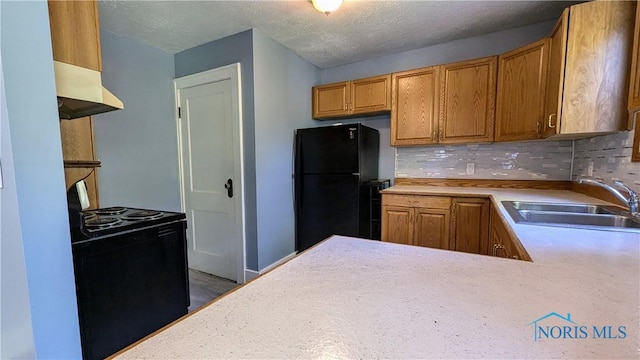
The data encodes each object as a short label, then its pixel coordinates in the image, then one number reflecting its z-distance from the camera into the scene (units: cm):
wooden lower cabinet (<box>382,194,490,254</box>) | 217
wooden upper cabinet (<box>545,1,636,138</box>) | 149
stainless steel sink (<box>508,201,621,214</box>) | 147
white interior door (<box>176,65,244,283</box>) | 251
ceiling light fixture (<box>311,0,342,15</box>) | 178
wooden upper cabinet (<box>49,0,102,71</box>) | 114
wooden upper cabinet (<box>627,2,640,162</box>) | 114
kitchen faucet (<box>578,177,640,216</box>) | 131
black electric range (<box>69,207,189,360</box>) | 123
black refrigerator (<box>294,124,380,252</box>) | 262
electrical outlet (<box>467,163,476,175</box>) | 269
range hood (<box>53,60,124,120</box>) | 114
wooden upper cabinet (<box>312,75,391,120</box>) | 282
